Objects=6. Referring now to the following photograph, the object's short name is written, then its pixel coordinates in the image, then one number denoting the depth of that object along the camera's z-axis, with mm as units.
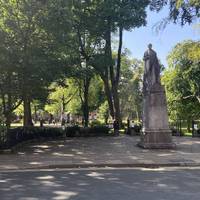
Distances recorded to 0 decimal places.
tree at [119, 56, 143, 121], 36755
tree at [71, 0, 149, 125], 18698
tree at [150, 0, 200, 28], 6406
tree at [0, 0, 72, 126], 10999
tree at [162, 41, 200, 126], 23999
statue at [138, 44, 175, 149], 10968
